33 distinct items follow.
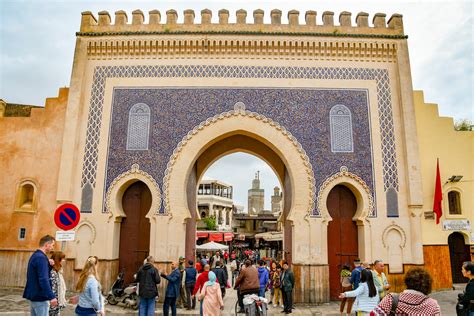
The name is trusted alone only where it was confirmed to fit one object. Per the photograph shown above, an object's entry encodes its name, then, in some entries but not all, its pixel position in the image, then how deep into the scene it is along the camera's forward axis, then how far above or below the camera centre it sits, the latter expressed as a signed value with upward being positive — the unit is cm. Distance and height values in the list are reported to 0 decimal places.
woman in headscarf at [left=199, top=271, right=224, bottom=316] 605 -84
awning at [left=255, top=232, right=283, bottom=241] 2063 +57
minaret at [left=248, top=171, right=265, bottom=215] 4469 +572
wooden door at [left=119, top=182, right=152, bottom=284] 1071 +39
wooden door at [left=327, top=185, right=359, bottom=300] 1039 +38
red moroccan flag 1016 +135
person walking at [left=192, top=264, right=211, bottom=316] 728 -62
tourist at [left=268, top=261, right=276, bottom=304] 1024 -84
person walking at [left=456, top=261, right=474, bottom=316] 410 -51
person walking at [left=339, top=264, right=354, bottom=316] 764 -67
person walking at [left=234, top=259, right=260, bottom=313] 667 -63
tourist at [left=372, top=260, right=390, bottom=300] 622 -53
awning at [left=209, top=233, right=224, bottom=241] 2431 +54
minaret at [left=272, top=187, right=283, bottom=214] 4172 +524
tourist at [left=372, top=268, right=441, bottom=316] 275 -37
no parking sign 629 +44
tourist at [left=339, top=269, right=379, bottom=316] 521 -67
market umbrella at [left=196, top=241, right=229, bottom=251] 1831 -5
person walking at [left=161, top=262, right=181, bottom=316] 745 -99
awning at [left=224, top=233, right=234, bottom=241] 2492 +62
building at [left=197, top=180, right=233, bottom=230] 3756 +442
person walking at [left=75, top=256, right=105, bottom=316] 432 -58
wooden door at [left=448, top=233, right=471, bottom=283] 1060 -1
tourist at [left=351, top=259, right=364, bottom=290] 723 -55
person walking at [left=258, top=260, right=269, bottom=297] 885 -71
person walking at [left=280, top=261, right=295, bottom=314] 857 -95
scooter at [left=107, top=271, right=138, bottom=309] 866 -121
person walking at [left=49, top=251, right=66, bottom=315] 478 -51
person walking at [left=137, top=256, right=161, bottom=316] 636 -75
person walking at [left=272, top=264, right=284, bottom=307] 970 -107
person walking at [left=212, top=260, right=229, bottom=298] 933 -75
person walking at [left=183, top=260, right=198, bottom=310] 884 -87
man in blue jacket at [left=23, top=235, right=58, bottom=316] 415 -48
